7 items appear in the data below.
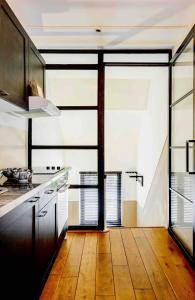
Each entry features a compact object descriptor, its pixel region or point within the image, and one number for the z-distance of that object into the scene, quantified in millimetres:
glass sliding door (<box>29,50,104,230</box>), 2926
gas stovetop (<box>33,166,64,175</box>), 2278
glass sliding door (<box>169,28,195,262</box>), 2155
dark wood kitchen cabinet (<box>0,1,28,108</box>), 1510
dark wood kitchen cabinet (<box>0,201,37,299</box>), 1056
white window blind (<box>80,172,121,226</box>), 2967
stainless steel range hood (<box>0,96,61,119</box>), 1998
